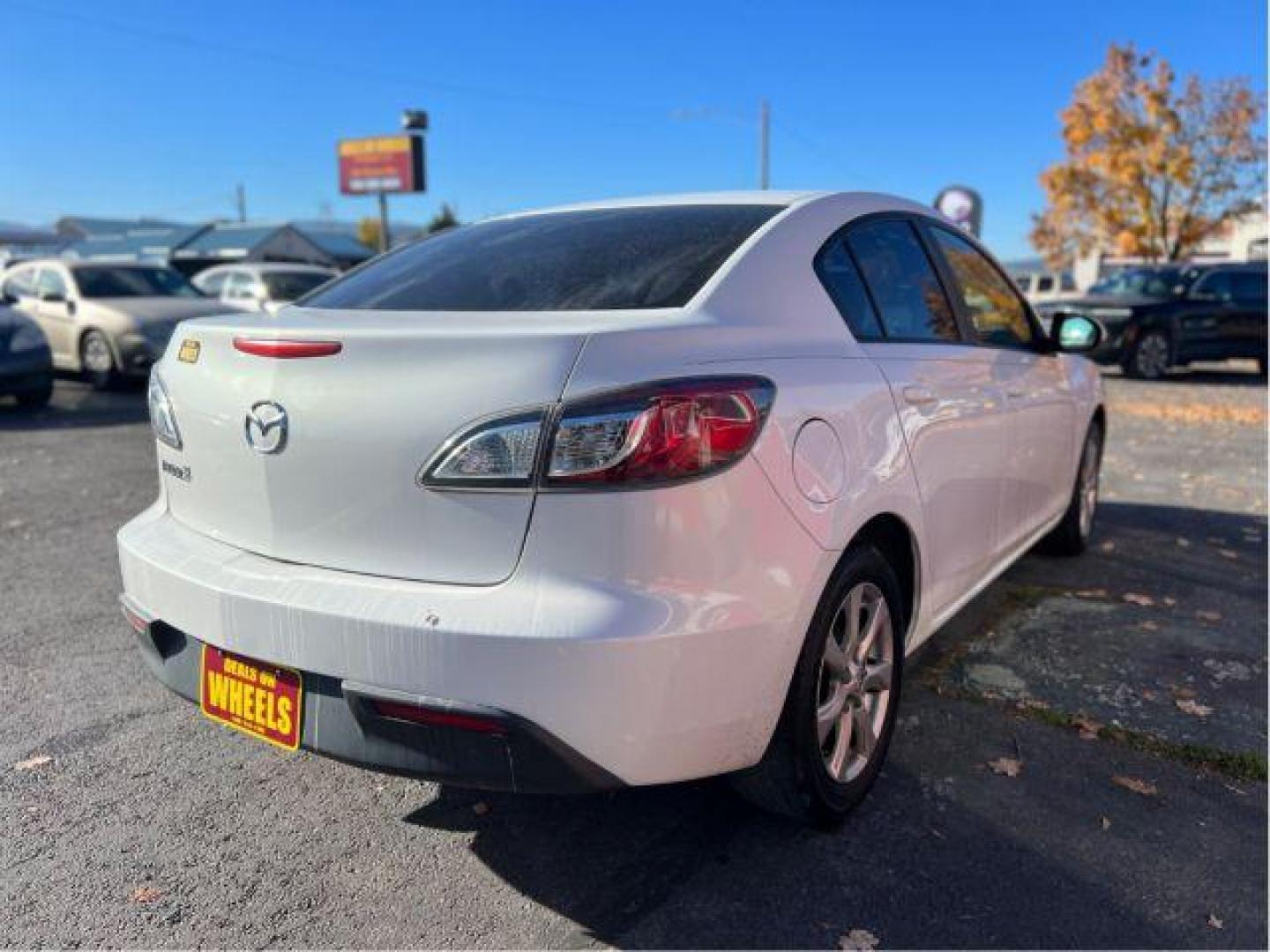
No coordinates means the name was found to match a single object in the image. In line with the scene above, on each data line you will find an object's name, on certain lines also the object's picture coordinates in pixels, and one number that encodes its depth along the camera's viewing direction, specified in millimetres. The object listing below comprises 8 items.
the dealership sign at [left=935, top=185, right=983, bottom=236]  14547
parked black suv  14406
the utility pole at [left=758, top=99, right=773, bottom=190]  33812
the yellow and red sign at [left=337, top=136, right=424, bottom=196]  36969
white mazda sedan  1955
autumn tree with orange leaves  27156
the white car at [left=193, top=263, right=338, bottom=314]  14758
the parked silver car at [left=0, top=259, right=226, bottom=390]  11312
